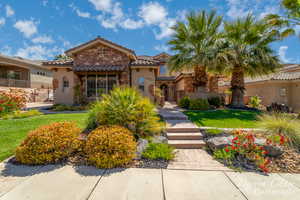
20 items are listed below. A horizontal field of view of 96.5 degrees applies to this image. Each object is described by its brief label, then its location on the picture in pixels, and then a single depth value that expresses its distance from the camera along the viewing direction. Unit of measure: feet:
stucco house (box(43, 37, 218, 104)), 40.88
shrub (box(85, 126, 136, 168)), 11.87
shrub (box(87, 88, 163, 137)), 16.02
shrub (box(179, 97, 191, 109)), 38.14
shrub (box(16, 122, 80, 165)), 11.99
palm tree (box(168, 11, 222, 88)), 34.76
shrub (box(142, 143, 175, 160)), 13.29
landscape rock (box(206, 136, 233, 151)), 14.88
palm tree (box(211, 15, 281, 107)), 35.70
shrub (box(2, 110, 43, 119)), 27.56
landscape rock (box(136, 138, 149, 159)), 13.51
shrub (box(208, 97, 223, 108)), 38.96
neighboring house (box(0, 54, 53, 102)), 68.33
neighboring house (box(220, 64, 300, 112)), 49.78
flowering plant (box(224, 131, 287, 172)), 12.90
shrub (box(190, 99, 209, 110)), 34.60
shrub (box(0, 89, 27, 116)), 28.32
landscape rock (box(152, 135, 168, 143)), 16.22
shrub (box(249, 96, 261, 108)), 48.06
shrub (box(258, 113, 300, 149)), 15.34
